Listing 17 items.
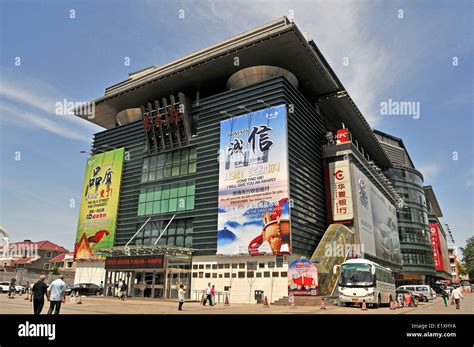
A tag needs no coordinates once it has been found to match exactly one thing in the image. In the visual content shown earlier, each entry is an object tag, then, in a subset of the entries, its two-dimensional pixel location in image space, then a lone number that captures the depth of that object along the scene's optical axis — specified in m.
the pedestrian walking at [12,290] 33.68
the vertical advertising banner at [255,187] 34.31
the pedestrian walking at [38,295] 14.58
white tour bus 26.17
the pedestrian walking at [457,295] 25.00
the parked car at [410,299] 30.75
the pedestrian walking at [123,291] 34.84
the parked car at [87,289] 41.28
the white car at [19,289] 45.53
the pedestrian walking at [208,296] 28.95
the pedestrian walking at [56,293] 14.79
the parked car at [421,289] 48.31
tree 80.35
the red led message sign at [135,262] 37.00
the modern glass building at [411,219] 80.44
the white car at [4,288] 46.03
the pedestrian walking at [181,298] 22.85
